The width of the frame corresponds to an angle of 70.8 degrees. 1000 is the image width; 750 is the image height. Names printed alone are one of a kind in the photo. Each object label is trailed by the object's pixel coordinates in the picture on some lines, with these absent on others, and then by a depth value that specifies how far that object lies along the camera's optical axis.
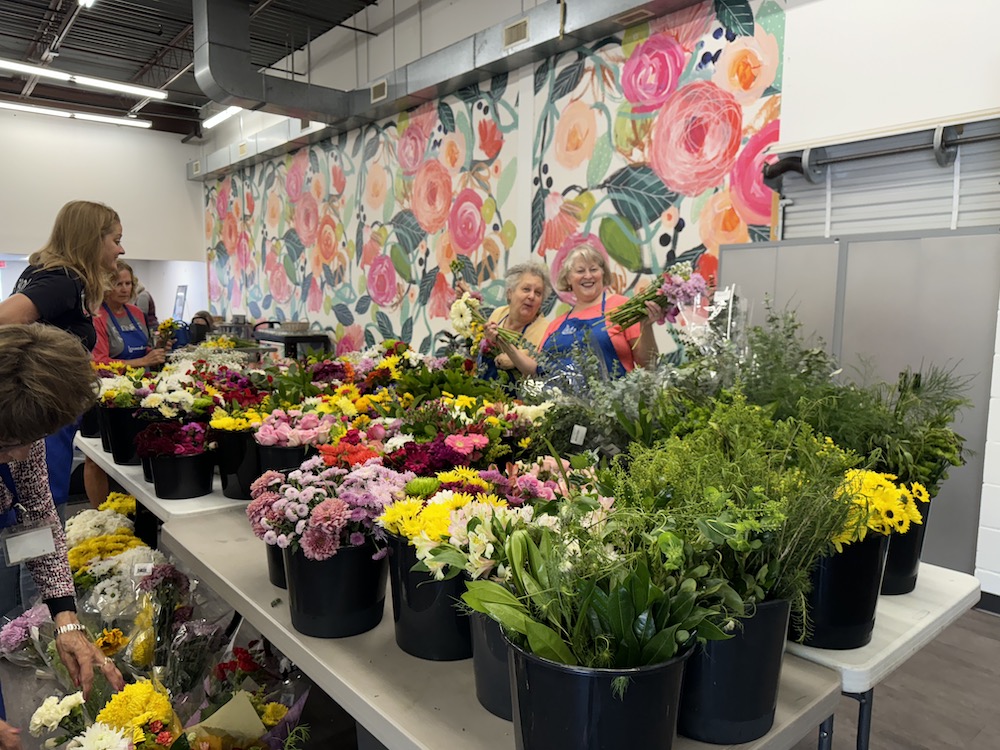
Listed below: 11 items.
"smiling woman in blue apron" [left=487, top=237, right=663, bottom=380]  2.77
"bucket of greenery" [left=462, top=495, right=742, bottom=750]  0.77
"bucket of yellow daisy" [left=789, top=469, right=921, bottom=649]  1.10
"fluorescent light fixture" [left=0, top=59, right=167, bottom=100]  6.26
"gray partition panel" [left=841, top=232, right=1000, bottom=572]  2.96
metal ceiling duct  4.45
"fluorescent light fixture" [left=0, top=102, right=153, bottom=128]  7.86
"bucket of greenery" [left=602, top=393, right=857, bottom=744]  0.89
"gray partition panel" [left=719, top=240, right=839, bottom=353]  3.34
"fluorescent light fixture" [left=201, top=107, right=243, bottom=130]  7.48
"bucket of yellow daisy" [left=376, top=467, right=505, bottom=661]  1.10
